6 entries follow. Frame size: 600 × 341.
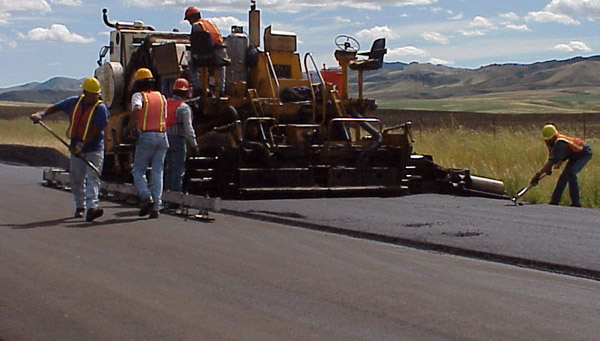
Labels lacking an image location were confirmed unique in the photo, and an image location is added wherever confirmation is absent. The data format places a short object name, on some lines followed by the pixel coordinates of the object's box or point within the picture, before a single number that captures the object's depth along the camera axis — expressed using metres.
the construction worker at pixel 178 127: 13.52
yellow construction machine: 15.46
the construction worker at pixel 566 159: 15.56
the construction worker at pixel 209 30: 15.38
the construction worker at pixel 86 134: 12.45
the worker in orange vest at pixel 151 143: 12.72
